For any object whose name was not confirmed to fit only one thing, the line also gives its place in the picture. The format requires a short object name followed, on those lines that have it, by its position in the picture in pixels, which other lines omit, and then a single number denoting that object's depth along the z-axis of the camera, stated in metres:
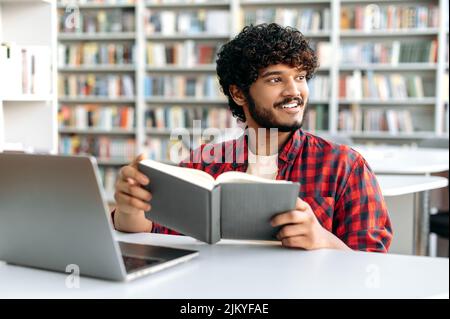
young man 1.38
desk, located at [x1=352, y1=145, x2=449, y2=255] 2.48
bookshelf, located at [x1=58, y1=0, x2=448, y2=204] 5.18
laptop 0.91
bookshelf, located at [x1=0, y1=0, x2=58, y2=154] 2.79
